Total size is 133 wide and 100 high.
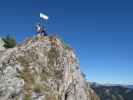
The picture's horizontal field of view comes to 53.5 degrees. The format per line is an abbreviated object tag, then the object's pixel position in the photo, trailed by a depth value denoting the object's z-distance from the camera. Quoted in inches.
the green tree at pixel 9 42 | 1128.4
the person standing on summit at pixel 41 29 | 795.5
